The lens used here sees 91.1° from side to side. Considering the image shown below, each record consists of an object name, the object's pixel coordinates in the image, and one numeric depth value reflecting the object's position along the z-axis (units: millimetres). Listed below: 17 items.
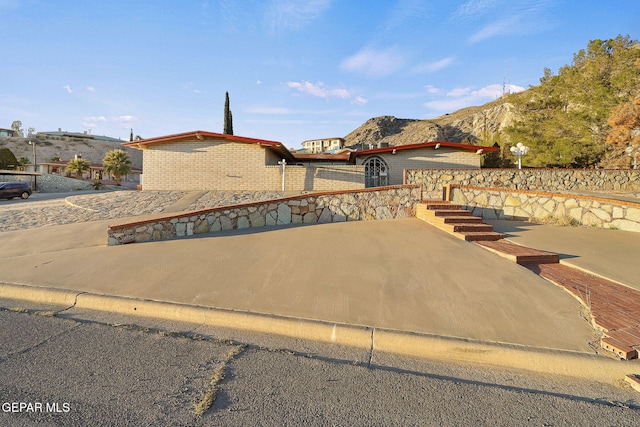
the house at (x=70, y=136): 77438
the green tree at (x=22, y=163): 48262
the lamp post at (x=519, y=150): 19327
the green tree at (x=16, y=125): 102350
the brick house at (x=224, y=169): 17781
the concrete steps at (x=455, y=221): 7156
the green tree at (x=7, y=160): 44438
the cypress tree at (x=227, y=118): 30141
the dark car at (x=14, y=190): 24031
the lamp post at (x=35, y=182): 34656
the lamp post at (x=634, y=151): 18859
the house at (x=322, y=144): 63172
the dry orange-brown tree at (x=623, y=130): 18250
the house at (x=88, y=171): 54781
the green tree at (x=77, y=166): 46250
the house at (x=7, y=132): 81575
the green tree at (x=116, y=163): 44531
